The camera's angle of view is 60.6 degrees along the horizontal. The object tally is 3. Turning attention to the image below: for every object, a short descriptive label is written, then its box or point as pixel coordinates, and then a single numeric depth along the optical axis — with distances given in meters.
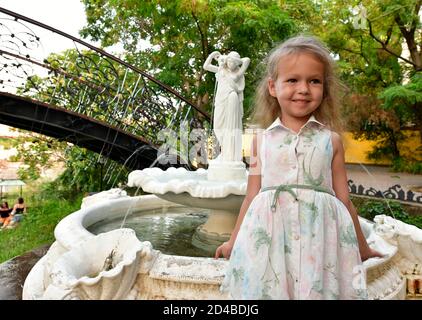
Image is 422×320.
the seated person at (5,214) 8.91
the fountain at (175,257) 2.20
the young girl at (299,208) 1.37
